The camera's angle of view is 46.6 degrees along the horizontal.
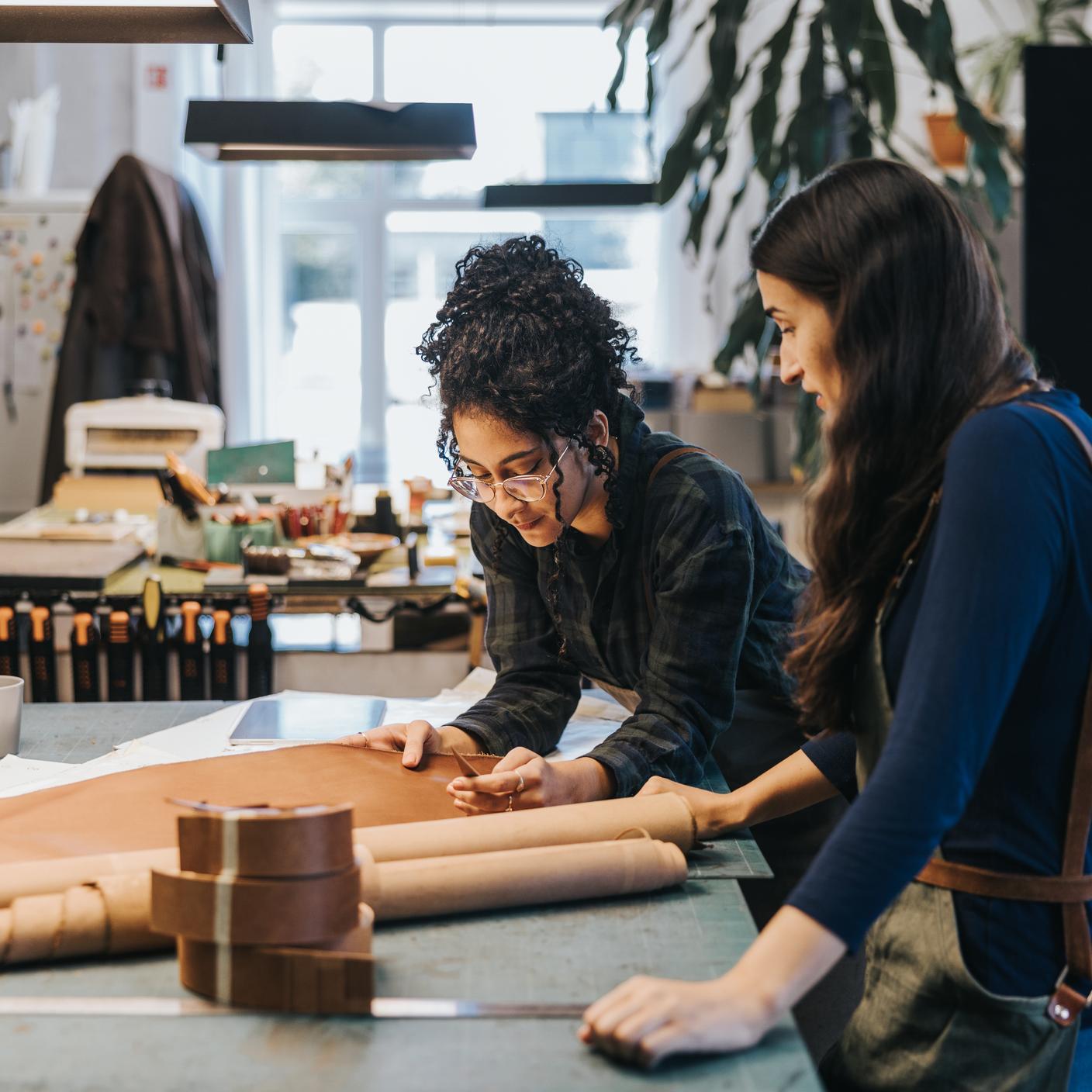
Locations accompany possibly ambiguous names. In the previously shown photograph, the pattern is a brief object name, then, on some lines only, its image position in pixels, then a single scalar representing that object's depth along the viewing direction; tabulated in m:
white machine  4.13
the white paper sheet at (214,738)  1.53
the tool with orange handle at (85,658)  2.47
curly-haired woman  1.56
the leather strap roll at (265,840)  1.00
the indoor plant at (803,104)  3.46
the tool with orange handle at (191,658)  2.48
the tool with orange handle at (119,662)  2.48
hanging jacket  5.68
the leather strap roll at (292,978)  1.01
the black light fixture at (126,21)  1.81
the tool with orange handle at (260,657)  2.54
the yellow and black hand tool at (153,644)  2.47
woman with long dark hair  0.98
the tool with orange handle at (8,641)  2.55
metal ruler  1.02
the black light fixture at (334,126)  3.05
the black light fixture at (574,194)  4.96
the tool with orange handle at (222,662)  2.50
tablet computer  1.69
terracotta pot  4.84
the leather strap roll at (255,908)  1.01
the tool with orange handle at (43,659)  2.52
